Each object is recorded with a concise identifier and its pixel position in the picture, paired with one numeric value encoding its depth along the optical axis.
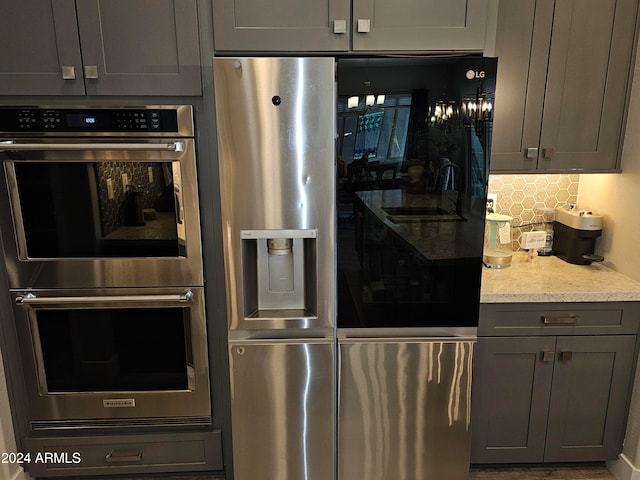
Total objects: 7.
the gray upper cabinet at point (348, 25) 1.67
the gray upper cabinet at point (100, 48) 1.67
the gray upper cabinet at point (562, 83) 1.98
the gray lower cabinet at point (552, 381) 1.98
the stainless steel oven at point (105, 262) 1.74
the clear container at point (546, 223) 2.45
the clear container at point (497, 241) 2.24
